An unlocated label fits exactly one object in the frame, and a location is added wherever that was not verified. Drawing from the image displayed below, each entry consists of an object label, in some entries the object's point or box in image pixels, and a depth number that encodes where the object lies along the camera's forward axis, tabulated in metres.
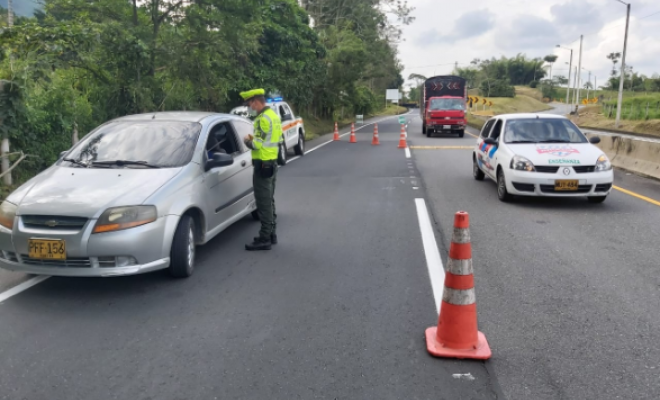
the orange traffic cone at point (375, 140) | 24.26
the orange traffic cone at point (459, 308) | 4.03
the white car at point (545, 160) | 9.12
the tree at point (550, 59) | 138.00
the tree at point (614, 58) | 101.62
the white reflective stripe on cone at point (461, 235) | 4.08
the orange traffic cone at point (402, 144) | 22.14
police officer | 6.63
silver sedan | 5.01
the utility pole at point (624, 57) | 32.67
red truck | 28.83
